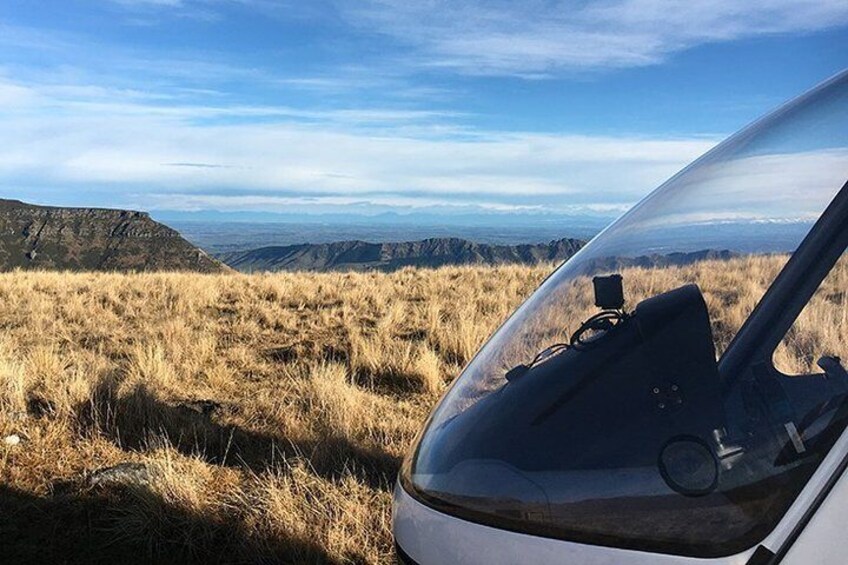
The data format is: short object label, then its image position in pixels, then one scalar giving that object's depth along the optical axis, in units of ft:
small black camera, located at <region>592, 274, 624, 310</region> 5.31
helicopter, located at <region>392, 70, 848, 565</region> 3.58
